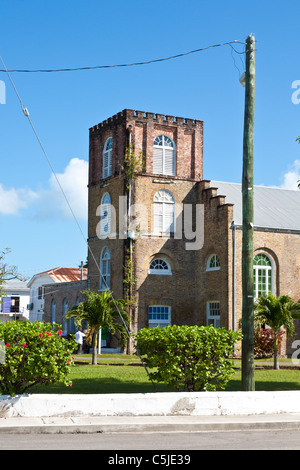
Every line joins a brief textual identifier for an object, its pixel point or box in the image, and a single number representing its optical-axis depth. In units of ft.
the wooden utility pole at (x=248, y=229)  43.01
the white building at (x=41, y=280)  204.80
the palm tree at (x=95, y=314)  86.38
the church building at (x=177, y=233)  112.37
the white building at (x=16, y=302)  241.96
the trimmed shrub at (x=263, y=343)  101.97
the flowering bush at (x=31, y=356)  37.58
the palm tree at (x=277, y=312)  83.71
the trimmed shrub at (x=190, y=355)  41.63
